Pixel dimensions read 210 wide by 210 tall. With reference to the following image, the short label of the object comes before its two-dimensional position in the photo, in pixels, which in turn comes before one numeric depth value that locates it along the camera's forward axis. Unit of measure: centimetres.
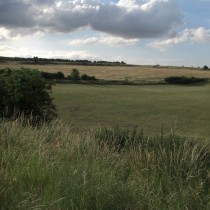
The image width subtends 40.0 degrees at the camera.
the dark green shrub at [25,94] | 1056
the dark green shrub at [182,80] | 6369
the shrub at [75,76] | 6012
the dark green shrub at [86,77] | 6106
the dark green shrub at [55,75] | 5707
